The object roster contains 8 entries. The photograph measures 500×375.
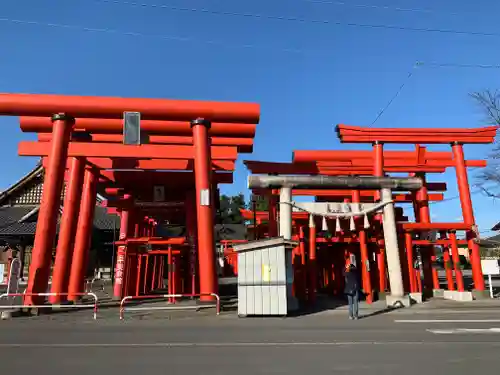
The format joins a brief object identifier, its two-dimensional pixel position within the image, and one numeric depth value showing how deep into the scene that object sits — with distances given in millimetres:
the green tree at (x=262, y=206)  61703
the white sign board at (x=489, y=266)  15773
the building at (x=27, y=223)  28297
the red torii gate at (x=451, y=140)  15992
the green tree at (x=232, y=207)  59462
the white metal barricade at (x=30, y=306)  11437
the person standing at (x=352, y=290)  10625
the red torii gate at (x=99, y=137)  13055
